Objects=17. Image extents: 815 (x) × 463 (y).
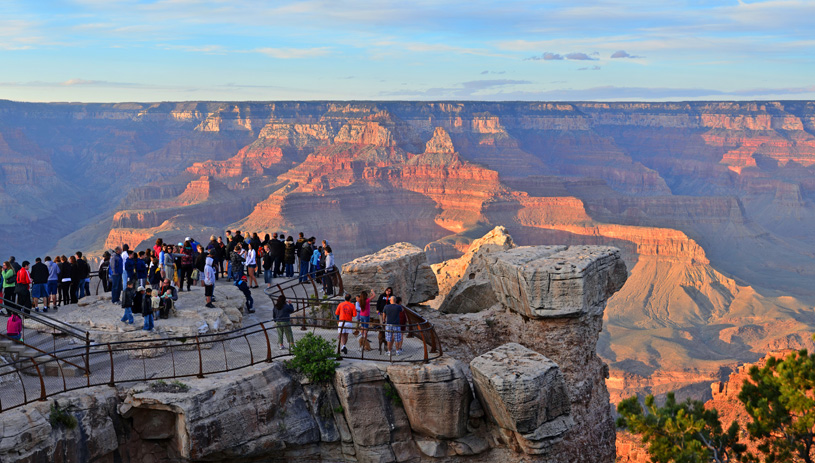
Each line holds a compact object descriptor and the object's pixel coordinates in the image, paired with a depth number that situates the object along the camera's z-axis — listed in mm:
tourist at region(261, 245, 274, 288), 26625
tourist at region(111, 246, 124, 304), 21812
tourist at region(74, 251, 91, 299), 23275
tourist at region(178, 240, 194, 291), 24156
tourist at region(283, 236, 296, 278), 26984
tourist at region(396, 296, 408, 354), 18406
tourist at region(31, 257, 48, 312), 21200
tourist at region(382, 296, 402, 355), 17953
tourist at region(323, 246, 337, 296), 23906
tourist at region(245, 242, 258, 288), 25891
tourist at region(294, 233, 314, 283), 25812
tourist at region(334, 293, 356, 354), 18734
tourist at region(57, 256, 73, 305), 22742
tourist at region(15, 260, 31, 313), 20406
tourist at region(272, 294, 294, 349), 18359
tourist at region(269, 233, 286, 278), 26891
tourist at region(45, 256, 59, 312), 22061
